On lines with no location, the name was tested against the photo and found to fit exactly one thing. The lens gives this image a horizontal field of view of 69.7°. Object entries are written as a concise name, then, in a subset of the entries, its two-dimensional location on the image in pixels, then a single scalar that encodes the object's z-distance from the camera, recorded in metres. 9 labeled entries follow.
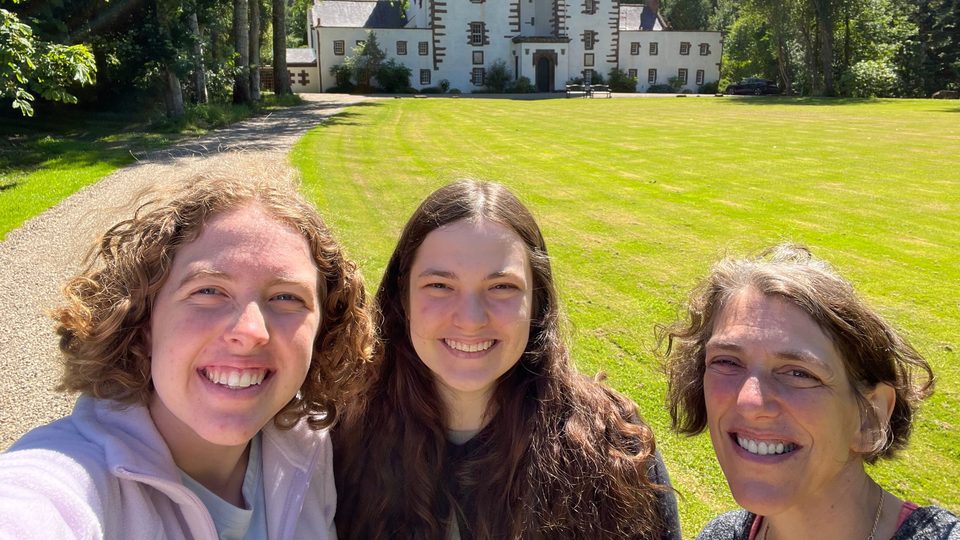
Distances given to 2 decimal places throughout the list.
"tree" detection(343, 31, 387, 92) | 50.69
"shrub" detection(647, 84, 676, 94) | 59.12
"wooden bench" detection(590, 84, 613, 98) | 51.35
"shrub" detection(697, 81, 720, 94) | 59.29
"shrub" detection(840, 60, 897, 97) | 42.06
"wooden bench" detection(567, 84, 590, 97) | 48.56
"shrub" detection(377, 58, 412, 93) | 50.53
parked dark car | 51.32
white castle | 53.38
